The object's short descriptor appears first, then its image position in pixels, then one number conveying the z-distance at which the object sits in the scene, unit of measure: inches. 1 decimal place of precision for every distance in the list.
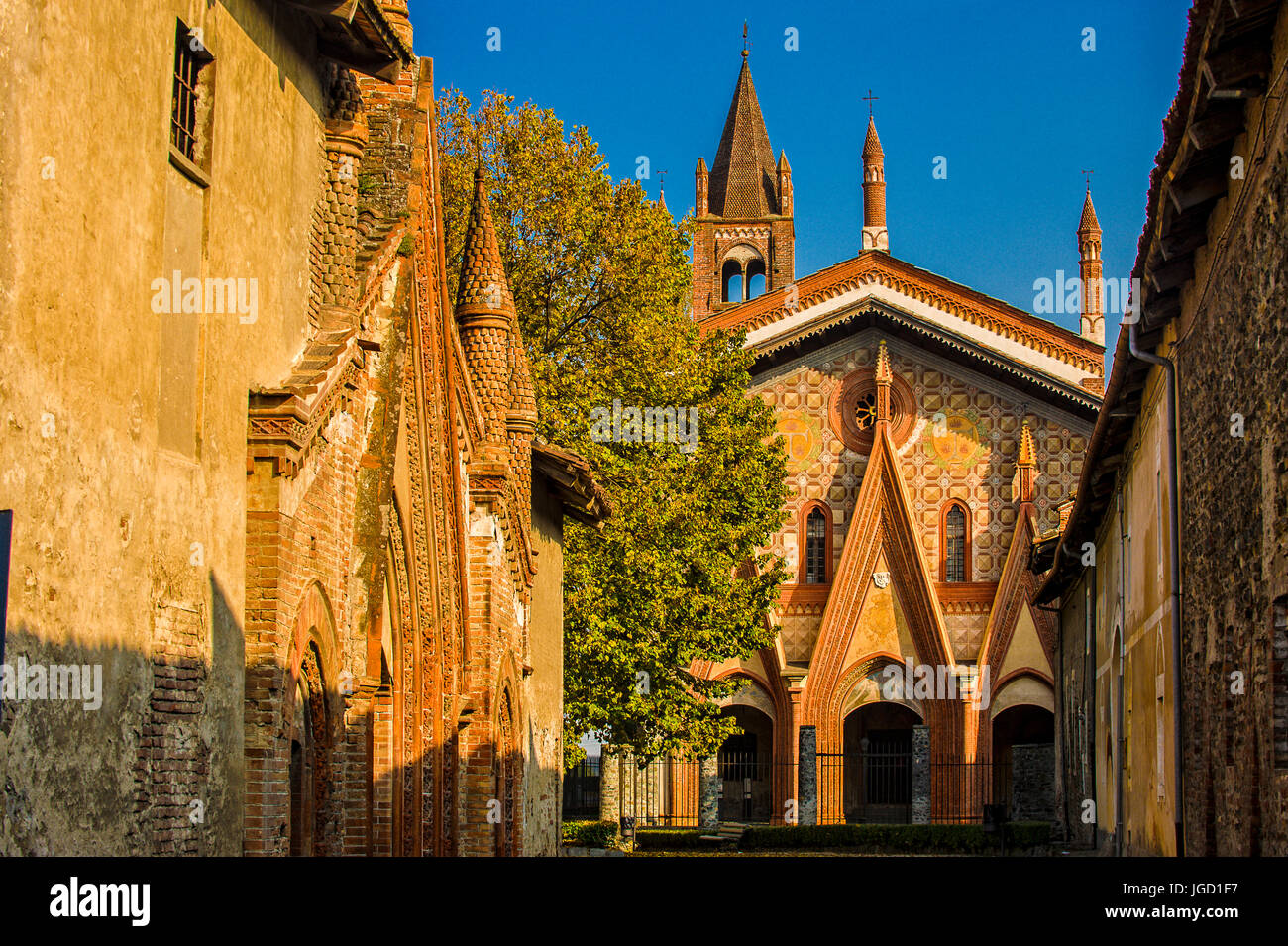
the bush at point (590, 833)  1226.6
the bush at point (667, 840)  1409.9
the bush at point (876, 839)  1413.6
